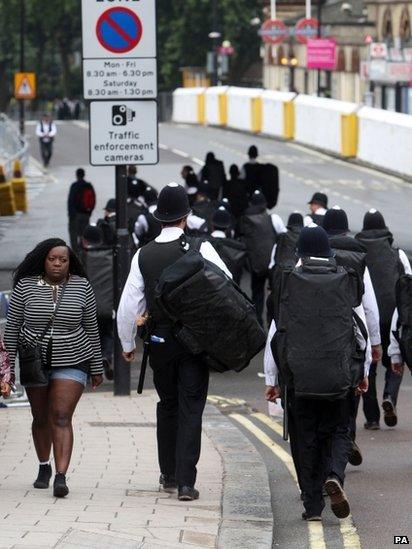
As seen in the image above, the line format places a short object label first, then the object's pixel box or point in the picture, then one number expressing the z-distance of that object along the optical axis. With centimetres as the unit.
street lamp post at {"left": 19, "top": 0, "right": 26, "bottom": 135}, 5744
